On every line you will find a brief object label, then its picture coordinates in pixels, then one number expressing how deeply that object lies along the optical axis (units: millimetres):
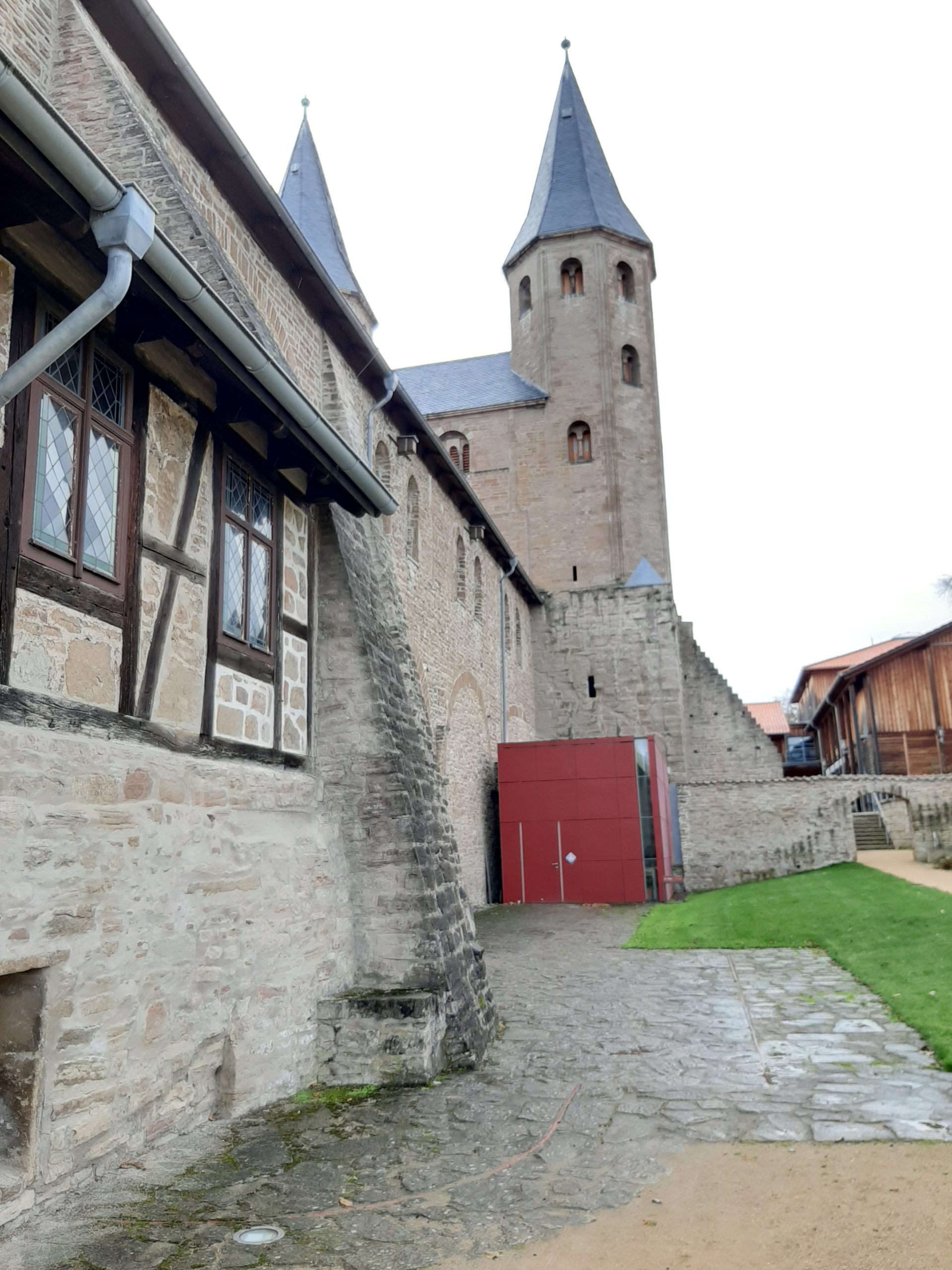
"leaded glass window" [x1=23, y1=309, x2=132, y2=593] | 4203
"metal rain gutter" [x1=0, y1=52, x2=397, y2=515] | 3334
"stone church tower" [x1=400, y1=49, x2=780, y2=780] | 28156
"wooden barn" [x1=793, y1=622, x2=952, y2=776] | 26797
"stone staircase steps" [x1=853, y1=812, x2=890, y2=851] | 22391
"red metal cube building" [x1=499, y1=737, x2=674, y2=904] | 17469
